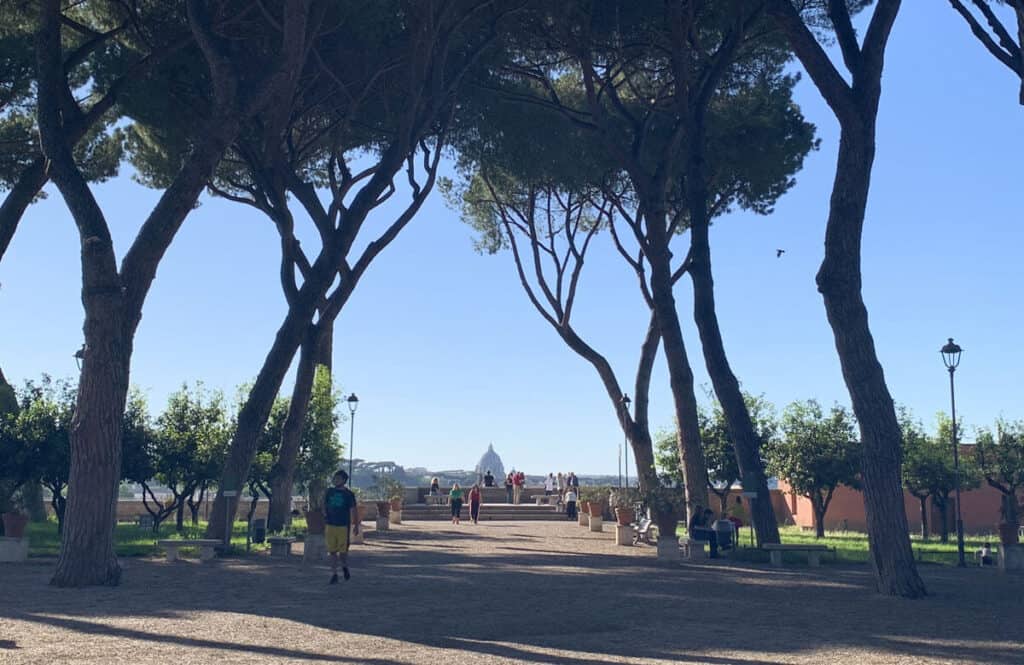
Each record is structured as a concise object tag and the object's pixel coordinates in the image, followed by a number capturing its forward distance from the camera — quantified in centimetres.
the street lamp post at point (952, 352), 2100
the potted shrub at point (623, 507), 2281
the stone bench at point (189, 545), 1689
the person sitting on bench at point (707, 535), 1812
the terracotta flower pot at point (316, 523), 1638
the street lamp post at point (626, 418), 2491
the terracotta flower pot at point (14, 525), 1677
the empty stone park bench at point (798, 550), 1658
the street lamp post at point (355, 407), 2990
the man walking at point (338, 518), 1295
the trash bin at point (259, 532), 2105
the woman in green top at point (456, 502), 3322
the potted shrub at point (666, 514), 1784
